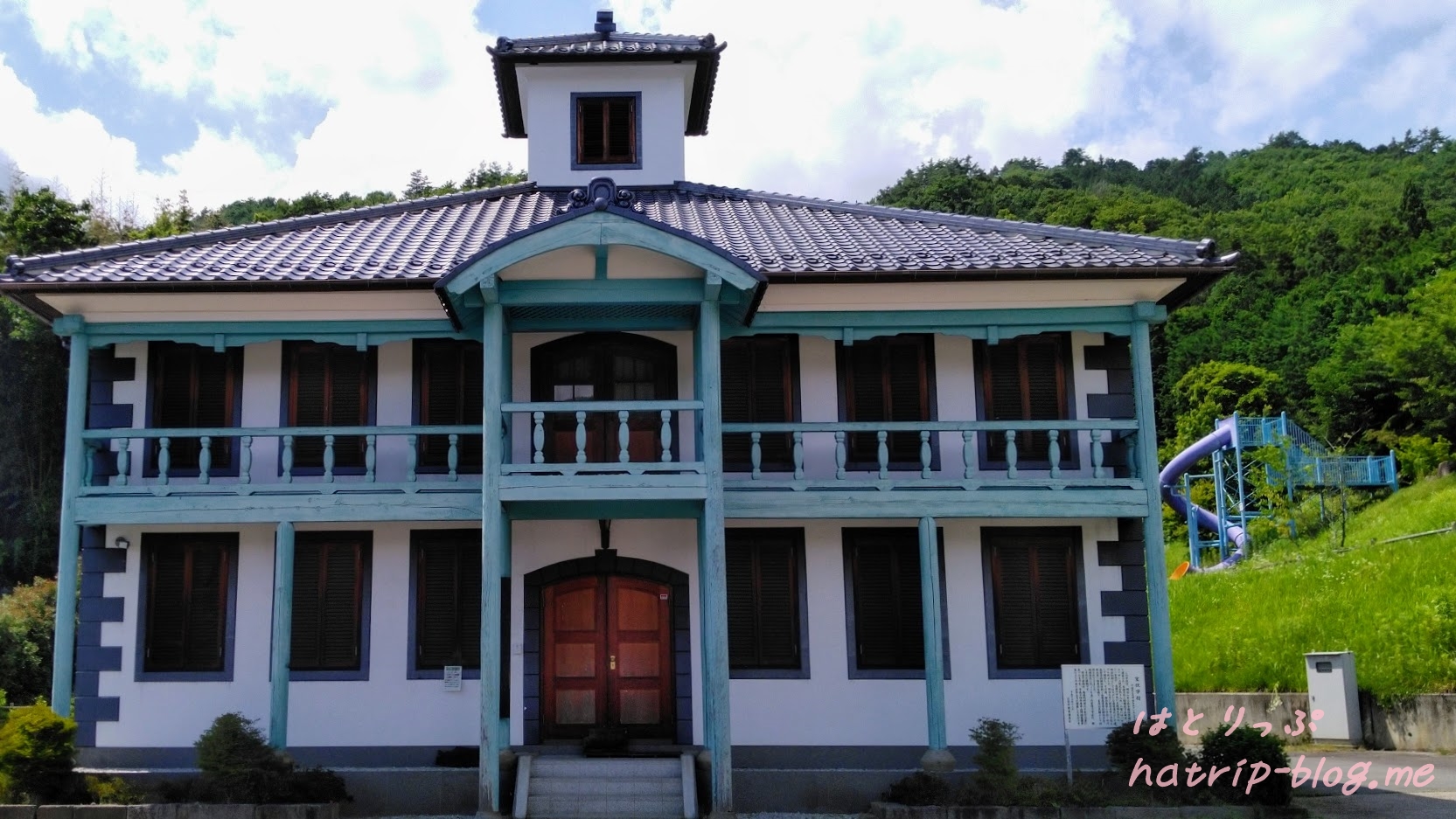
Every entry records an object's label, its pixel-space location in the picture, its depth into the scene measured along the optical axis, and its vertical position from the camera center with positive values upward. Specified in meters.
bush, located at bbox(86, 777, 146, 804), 13.34 -1.66
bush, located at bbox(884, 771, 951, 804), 13.58 -1.86
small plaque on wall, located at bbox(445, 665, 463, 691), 15.41 -0.65
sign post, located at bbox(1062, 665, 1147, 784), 14.15 -0.94
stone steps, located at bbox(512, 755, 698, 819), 13.51 -1.77
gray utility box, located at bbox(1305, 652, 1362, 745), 20.20 -1.41
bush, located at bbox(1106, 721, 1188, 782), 13.91 -1.53
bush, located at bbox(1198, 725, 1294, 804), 13.33 -1.59
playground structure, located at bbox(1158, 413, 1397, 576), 37.88 +3.97
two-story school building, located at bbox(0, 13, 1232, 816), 14.87 +1.38
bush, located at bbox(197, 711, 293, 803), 13.28 -1.40
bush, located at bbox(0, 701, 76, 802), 13.05 -1.24
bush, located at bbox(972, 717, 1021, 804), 13.14 -1.57
